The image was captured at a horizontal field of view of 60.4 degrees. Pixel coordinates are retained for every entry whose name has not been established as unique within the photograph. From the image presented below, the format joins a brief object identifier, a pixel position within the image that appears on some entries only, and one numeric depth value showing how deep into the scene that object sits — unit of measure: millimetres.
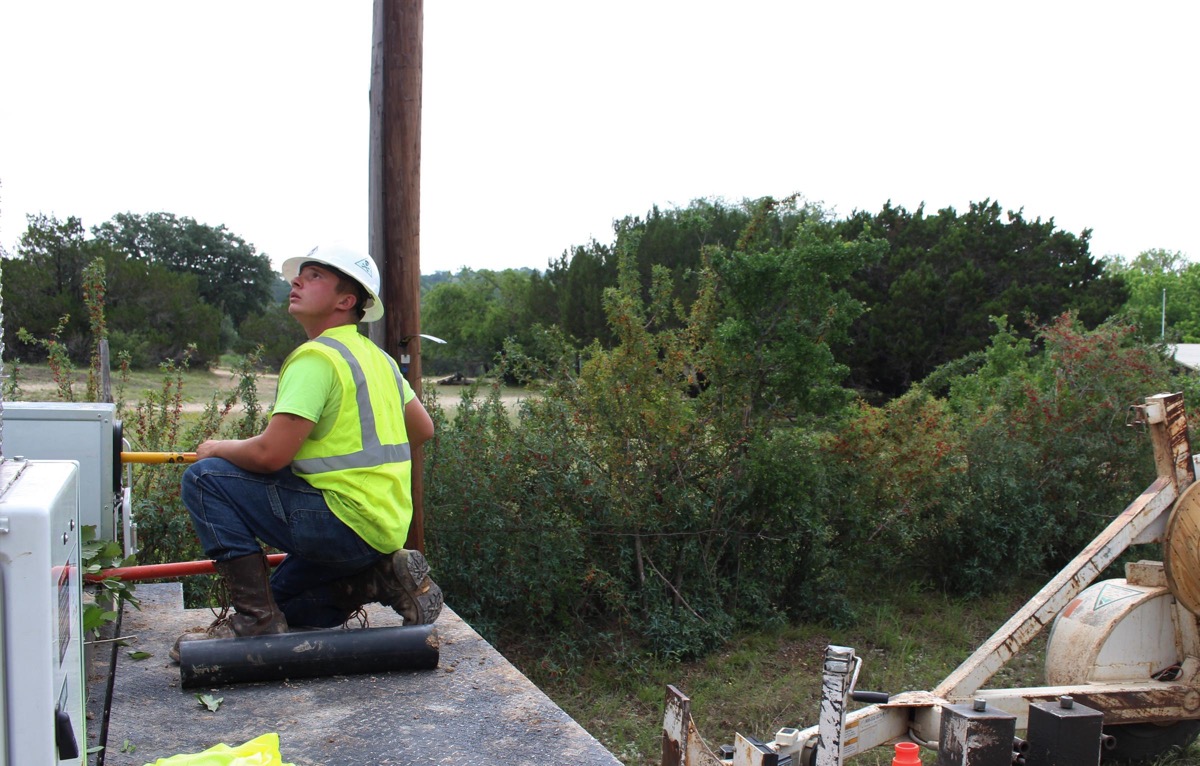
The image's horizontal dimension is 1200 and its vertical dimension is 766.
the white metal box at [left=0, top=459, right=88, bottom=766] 1678
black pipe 3646
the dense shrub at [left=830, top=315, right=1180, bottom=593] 7777
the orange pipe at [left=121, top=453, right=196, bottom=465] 4594
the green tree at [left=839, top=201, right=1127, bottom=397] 24188
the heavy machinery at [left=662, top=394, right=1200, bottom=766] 4117
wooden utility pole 5266
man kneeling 3799
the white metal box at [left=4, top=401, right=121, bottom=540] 4270
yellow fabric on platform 2480
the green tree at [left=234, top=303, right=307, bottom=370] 25734
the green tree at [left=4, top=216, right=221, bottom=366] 24469
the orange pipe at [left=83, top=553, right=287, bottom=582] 4188
